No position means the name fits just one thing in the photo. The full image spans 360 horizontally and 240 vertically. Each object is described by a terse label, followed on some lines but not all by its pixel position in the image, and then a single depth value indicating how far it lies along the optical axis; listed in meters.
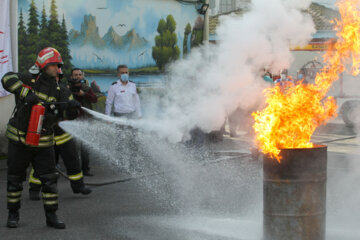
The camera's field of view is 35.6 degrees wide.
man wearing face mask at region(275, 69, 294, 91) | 11.30
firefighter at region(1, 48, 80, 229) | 5.97
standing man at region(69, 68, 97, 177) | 9.13
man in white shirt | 9.73
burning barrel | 4.74
